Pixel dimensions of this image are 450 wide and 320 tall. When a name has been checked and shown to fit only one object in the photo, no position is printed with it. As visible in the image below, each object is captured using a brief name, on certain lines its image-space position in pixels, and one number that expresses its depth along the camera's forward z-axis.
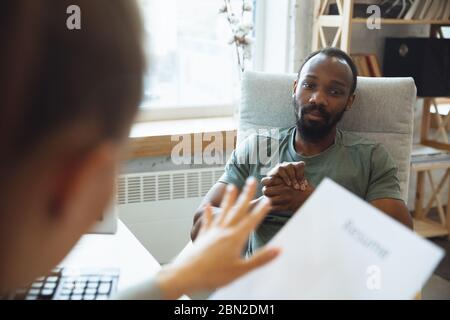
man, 1.61
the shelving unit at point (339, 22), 2.39
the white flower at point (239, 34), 2.51
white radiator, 2.38
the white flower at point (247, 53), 2.60
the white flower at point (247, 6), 2.57
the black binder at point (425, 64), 2.68
